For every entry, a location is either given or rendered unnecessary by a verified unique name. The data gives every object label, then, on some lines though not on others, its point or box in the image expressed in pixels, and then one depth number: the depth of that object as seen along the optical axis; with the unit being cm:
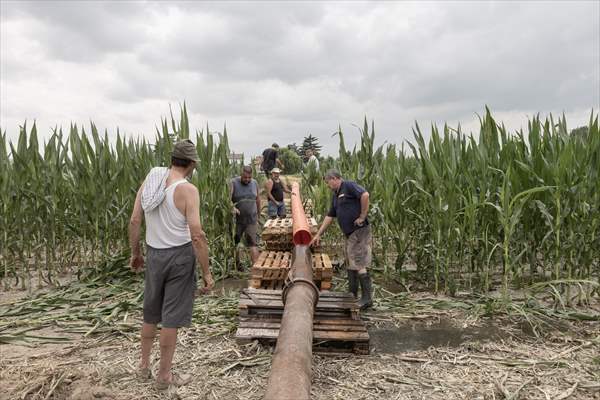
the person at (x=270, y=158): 1037
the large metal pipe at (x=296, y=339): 211
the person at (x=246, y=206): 662
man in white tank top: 294
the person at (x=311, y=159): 941
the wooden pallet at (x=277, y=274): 508
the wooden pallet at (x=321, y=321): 371
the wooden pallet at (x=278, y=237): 648
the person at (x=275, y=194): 856
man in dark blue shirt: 489
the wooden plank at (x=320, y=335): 366
